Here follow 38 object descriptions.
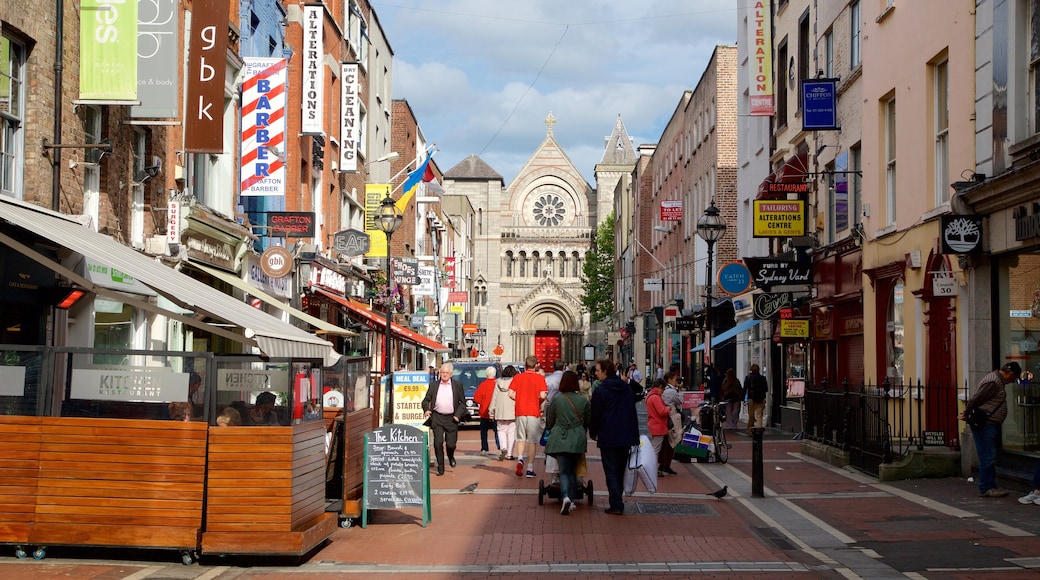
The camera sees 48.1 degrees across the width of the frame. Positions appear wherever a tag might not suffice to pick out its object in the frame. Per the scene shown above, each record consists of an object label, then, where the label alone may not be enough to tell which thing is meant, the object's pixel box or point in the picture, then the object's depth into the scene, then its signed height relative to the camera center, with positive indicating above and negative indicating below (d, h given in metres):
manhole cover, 13.30 -1.73
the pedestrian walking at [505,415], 19.20 -0.93
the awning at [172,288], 10.27 +0.66
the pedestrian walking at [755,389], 24.55 -0.59
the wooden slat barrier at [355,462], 11.97 -1.08
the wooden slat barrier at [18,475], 9.64 -0.98
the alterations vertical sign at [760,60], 29.64 +7.81
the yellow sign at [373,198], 34.59 +4.85
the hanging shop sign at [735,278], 25.75 +1.85
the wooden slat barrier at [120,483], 9.57 -1.04
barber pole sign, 21.41 +4.22
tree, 91.31 +6.71
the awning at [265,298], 17.09 +0.96
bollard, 14.63 -1.36
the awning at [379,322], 29.34 +0.97
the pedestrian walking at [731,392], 27.19 -0.71
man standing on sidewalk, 13.39 -0.59
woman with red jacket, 17.27 -0.84
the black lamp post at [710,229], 22.89 +2.62
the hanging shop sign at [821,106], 22.97 +5.06
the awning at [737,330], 30.71 +0.86
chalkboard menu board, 11.81 -1.11
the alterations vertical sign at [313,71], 25.66 +6.42
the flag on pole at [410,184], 36.56 +5.59
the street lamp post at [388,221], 22.03 +2.66
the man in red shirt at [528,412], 17.11 -0.76
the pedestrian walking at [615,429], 13.17 -0.78
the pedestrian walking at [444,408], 17.73 -0.73
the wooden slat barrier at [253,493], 9.62 -1.11
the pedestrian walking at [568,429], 13.24 -0.78
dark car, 29.48 -0.41
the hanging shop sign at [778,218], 25.03 +3.11
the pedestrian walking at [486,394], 20.56 -0.60
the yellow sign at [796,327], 25.97 +0.77
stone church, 96.44 +9.80
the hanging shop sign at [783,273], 25.56 +1.96
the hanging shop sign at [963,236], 15.05 +1.64
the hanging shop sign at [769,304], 26.30 +1.34
